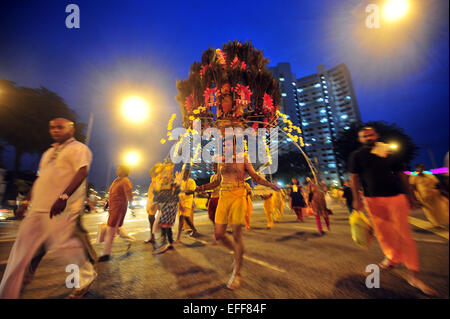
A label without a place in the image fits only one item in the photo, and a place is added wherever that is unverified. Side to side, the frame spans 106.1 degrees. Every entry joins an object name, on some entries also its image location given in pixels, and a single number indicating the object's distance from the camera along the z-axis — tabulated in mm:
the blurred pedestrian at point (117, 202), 3575
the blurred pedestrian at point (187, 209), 4773
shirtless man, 2377
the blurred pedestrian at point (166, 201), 4262
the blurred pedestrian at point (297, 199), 7601
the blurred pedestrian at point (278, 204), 6711
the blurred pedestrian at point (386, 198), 2252
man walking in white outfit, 1817
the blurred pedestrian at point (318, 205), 5011
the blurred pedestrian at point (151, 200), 4672
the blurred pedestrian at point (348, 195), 6918
